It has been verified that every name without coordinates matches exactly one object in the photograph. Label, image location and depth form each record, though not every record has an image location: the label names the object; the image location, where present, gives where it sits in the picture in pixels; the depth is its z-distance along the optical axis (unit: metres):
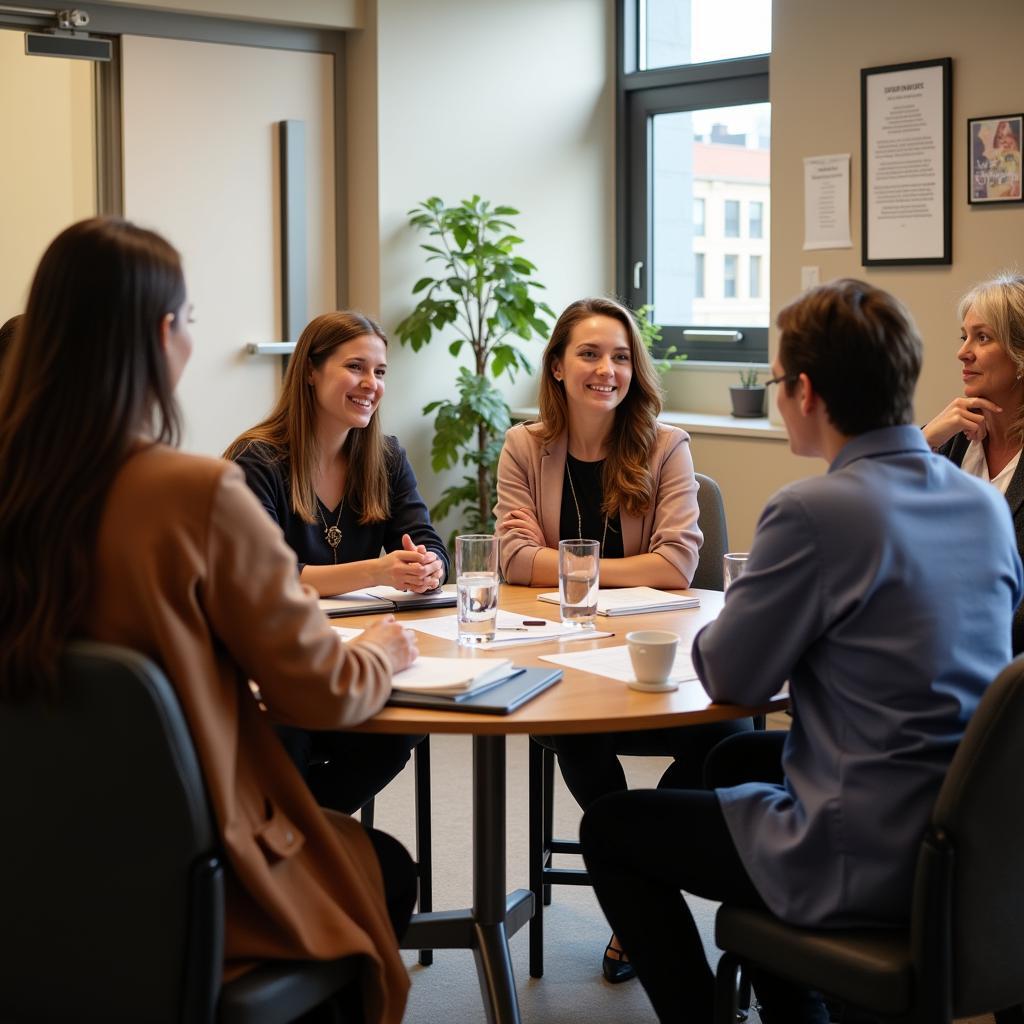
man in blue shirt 1.69
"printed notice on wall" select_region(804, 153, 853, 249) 4.35
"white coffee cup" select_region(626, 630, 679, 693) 1.94
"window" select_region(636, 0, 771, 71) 5.02
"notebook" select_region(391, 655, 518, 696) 1.87
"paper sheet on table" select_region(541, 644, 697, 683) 2.06
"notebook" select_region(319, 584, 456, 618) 2.49
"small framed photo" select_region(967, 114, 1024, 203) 3.89
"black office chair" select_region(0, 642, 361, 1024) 1.47
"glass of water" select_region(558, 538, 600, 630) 2.33
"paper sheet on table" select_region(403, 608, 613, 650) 2.29
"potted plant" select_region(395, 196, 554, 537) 4.69
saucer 1.96
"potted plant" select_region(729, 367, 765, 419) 4.87
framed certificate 4.07
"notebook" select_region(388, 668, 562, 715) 1.84
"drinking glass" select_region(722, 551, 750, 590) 2.31
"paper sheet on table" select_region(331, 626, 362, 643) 2.23
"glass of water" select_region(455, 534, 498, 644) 2.25
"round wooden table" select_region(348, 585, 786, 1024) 1.81
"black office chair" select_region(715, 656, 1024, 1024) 1.60
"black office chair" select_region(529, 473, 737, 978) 2.85
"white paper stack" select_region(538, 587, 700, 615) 2.55
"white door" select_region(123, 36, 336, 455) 4.34
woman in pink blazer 2.85
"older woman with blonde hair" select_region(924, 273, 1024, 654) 2.69
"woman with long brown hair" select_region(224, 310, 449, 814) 2.77
